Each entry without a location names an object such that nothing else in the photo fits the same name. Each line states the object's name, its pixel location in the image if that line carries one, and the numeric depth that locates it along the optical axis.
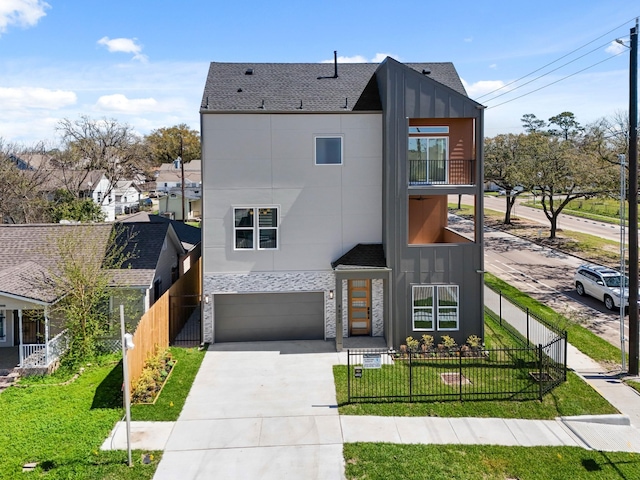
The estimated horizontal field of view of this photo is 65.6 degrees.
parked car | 20.55
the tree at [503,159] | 41.48
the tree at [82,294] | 15.06
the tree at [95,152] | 44.56
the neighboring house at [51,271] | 14.62
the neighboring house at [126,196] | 59.12
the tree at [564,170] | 30.18
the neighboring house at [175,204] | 51.97
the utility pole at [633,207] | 13.74
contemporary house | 16.27
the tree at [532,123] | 70.34
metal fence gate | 17.09
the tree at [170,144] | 88.00
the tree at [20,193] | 35.44
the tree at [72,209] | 33.91
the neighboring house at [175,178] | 65.69
